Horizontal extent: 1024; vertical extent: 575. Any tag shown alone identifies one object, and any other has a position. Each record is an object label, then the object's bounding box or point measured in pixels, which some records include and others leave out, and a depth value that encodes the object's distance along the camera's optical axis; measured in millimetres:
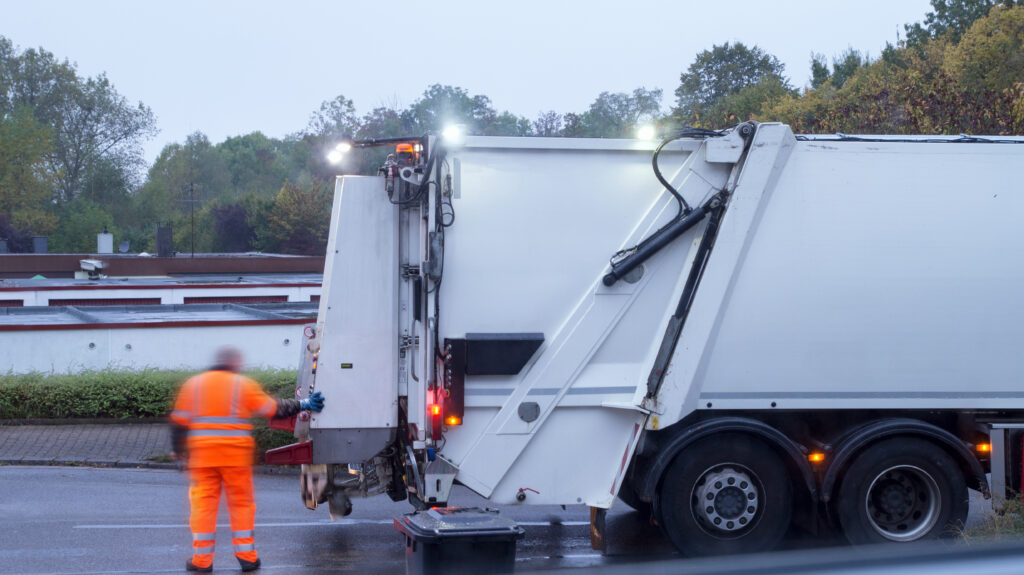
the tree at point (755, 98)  56656
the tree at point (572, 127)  46750
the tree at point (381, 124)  70812
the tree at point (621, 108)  76944
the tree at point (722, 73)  75000
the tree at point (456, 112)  76875
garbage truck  6695
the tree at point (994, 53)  36859
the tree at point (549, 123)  60500
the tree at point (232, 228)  65500
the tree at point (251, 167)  92688
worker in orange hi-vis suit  6770
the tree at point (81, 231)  68062
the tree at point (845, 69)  63709
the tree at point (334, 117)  87188
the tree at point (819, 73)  67125
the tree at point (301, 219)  59531
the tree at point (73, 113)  75812
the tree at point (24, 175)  65125
